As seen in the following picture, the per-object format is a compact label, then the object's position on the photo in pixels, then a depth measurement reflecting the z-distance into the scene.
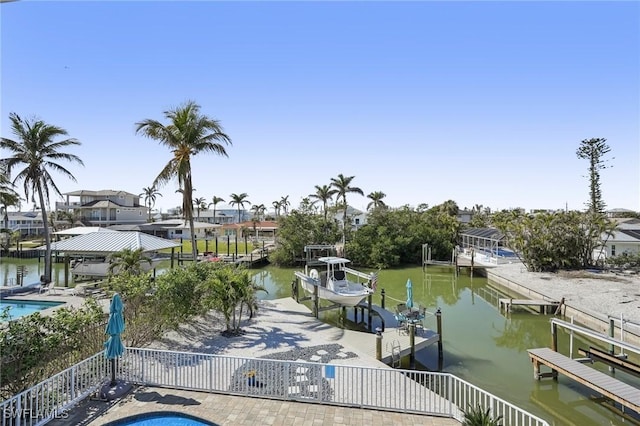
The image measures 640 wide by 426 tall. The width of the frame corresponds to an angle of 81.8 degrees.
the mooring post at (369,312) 15.94
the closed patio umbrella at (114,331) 7.64
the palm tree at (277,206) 92.97
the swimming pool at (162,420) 6.70
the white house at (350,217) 37.00
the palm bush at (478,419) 5.66
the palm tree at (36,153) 20.73
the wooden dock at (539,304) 17.83
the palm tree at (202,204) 93.11
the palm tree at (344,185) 48.00
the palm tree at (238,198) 78.75
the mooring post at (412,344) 11.39
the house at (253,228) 60.56
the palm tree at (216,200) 84.80
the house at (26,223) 65.19
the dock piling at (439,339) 12.07
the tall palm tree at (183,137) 17.64
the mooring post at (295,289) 19.17
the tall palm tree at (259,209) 87.91
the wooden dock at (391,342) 11.00
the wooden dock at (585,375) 7.87
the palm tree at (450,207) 57.46
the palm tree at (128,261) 16.66
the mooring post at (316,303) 15.64
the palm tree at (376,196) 59.25
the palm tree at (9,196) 20.55
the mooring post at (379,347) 10.54
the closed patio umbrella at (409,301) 13.53
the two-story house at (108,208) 50.03
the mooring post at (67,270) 22.25
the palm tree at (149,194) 89.50
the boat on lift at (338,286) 15.72
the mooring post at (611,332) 11.63
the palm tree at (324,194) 48.88
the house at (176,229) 50.03
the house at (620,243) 29.73
